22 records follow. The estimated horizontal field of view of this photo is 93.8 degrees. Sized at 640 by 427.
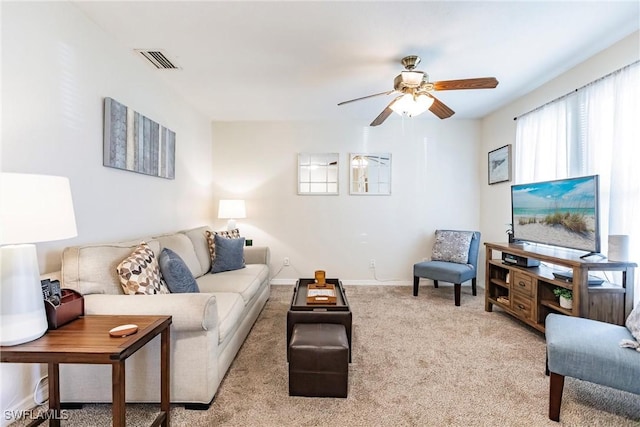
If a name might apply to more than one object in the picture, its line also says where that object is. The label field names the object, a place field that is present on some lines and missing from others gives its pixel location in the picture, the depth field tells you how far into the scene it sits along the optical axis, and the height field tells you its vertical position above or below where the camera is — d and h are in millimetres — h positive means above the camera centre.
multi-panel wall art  2320 +575
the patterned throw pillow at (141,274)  1856 -436
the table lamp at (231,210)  4141 -36
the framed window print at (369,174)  4543 +530
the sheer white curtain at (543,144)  2941 +713
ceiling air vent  2571 +1327
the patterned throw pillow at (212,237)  3367 -360
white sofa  1646 -782
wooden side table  1164 -580
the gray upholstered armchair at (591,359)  1530 -781
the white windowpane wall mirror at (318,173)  4551 +535
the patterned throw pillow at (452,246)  4012 -505
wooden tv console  2215 -656
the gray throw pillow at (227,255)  3281 -532
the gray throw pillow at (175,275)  2135 -492
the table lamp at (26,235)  1122 -116
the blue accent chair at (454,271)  3623 -774
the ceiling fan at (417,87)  2312 +970
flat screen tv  2346 -22
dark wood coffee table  2176 -773
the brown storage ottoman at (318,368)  1818 -974
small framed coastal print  3818 +608
